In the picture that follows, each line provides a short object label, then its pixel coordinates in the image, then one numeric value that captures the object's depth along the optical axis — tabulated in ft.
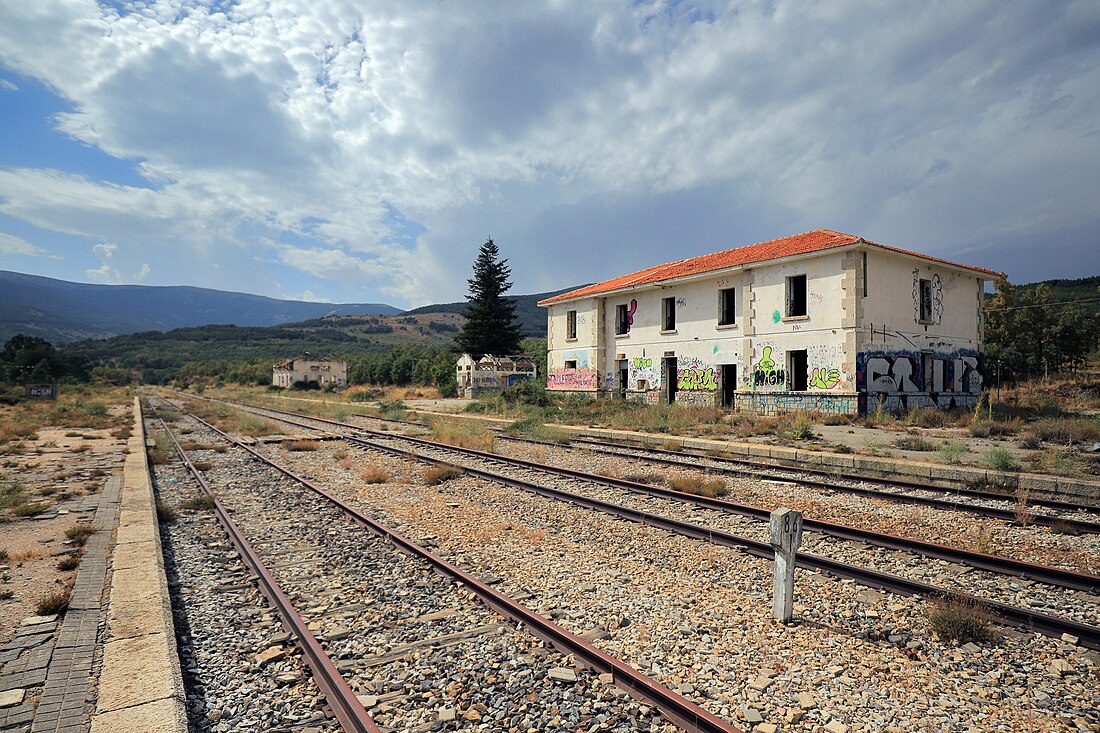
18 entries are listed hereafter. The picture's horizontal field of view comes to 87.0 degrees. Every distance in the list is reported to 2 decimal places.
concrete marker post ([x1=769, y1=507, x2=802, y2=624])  15.24
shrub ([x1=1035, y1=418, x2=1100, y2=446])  45.37
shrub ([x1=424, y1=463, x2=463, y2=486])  35.73
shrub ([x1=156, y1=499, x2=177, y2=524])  27.35
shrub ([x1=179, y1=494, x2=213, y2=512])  30.14
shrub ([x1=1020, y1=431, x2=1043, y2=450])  42.60
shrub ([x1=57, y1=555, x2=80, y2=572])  19.81
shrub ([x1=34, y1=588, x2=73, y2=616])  15.87
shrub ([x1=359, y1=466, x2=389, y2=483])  36.42
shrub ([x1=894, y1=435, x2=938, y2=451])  44.57
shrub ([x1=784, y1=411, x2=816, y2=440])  51.90
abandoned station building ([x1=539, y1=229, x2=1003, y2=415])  66.33
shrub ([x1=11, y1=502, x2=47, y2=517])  27.94
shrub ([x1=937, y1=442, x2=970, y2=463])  38.04
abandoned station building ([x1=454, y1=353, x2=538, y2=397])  142.51
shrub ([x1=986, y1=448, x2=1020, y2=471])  34.94
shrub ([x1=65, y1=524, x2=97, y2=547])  23.35
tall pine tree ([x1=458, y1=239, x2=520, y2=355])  173.17
